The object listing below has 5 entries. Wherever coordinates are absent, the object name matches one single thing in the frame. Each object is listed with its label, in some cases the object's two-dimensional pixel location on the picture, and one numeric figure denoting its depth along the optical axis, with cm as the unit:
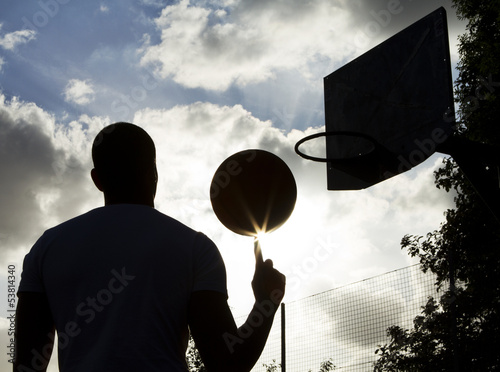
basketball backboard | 573
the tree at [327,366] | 772
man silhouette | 168
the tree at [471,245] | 906
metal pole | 852
